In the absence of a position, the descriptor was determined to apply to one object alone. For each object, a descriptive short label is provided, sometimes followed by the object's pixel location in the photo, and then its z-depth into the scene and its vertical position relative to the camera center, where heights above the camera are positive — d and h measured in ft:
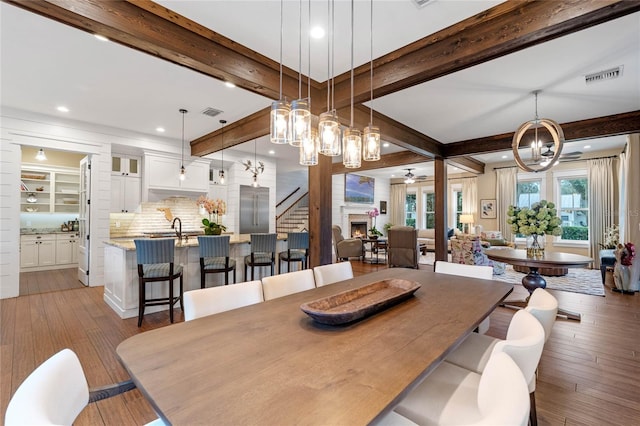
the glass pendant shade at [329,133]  6.48 +1.88
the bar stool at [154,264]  10.82 -1.99
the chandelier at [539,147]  10.35 +2.76
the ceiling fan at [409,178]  29.95 +3.90
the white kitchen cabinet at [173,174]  18.92 +2.81
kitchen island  11.76 -2.62
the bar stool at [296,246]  15.19 -1.66
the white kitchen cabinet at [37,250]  21.02 -2.71
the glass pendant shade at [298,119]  5.94 +2.00
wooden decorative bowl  4.60 -1.68
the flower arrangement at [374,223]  27.75 -1.03
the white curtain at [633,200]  15.66 +0.89
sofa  31.13 -2.52
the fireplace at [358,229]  34.16 -1.73
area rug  16.34 -4.18
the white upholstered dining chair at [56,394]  2.33 -1.74
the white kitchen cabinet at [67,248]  22.45 -2.72
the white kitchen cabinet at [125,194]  18.57 +1.38
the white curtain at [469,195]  31.12 +2.24
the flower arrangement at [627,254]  15.60 -2.10
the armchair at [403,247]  22.16 -2.49
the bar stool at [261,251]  13.88 -1.75
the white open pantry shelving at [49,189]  22.33 +2.00
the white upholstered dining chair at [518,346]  3.84 -2.03
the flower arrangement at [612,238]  19.78 -1.61
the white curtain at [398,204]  38.11 +1.46
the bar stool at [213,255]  12.46 -1.77
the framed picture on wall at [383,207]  38.00 +1.06
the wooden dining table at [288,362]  2.64 -1.79
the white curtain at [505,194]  28.35 +2.16
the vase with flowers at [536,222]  12.73 -0.32
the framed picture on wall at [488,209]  29.75 +0.65
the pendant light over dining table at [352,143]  7.10 +1.78
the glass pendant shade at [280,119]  6.21 +2.09
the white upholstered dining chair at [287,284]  6.77 -1.72
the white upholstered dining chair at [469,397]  2.43 -2.69
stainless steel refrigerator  23.11 +0.45
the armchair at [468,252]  18.85 -2.45
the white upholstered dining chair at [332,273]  8.13 -1.74
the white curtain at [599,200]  22.99 +1.23
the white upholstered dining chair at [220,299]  5.44 -1.71
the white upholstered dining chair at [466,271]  8.68 -1.76
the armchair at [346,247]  26.30 -2.94
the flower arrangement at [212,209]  13.93 +0.27
